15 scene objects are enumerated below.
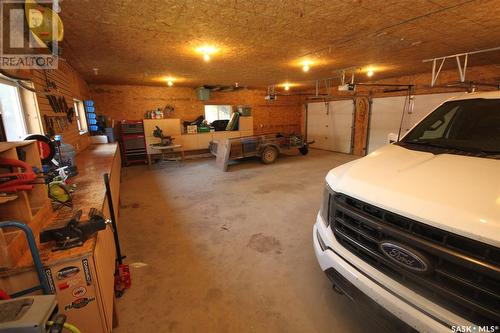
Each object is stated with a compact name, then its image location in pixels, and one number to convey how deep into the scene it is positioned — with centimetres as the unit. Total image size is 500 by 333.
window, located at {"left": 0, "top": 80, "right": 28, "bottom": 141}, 251
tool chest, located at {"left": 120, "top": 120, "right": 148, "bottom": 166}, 721
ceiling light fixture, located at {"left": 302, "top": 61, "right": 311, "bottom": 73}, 488
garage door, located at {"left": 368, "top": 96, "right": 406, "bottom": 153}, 742
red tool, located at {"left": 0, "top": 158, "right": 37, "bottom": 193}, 135
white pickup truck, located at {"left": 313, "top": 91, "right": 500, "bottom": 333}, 95
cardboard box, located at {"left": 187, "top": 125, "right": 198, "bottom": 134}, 826
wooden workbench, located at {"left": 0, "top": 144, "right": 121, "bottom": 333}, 126
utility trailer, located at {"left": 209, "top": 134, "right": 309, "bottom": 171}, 656
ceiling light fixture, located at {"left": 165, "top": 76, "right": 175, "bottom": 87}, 656
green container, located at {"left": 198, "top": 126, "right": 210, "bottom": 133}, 850
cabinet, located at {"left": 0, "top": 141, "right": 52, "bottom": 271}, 123
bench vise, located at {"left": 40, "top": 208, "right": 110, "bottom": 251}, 138
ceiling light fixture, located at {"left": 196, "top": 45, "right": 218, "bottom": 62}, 368
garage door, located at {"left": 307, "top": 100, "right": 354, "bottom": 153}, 902
